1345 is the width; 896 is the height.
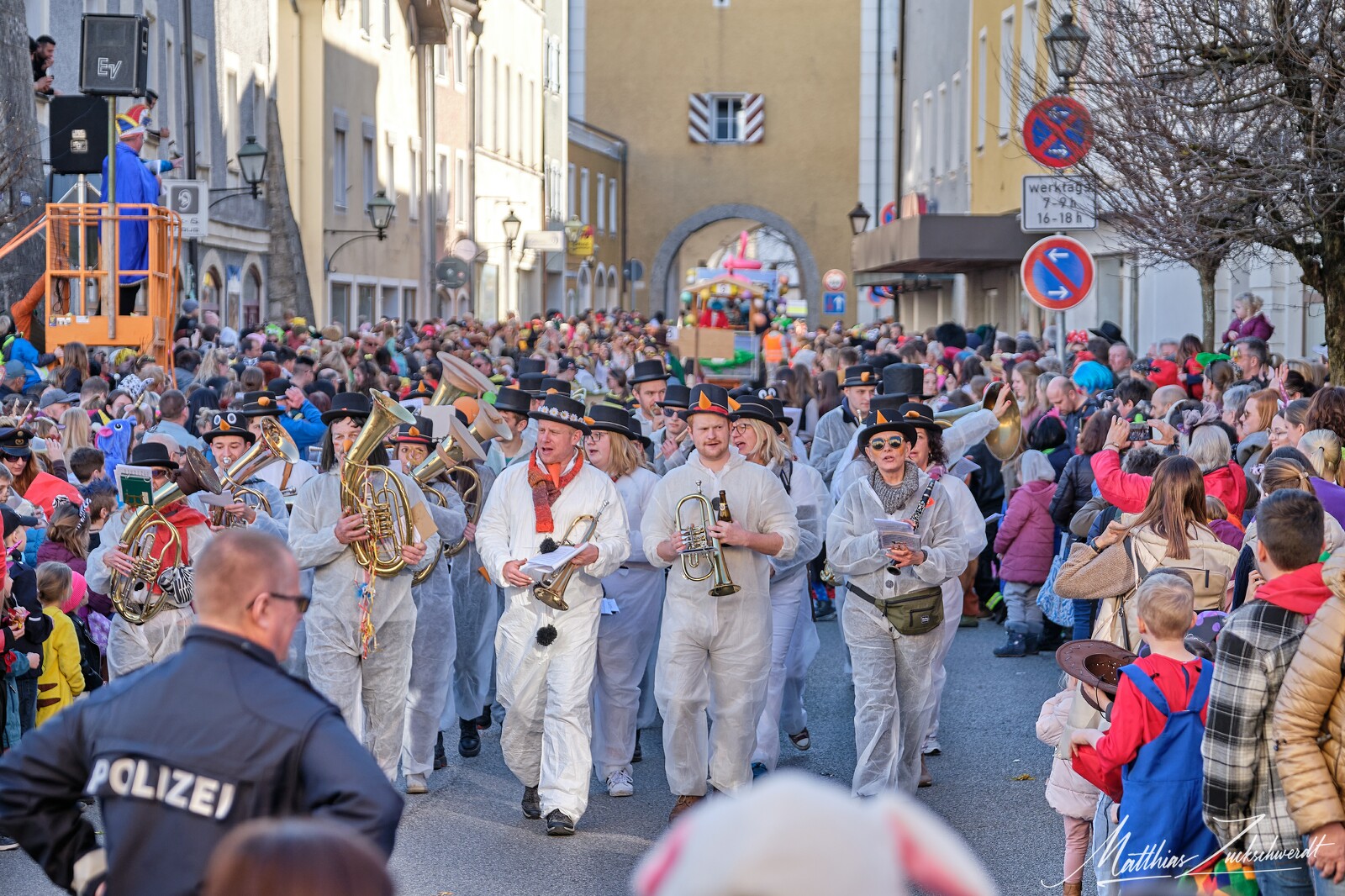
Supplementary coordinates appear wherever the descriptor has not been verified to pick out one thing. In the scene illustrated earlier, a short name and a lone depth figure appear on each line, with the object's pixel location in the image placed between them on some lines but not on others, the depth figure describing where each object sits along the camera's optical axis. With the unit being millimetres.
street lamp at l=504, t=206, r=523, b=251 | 42750
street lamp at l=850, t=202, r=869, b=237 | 43438
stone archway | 57594
